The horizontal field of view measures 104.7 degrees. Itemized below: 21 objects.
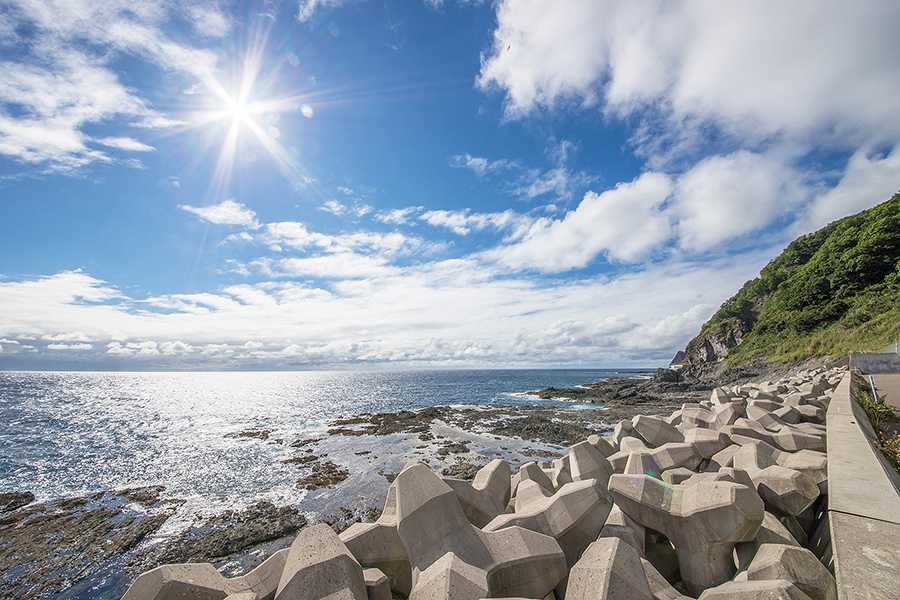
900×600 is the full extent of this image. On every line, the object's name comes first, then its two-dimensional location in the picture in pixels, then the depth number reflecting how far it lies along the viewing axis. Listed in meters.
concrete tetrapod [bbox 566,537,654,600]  2.61
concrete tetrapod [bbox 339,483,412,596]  3.96
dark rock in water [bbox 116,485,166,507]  12.20
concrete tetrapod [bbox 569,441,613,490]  6.39
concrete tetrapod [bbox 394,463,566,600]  2.79
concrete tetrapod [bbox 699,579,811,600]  2.35
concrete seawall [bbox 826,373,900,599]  2.11
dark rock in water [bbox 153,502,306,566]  8.60
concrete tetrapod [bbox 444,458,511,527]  5.06
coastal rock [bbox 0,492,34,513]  11.88
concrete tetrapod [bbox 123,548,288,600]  3.34
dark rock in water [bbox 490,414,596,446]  19.06
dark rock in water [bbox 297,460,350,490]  13.36
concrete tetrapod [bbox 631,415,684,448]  8.40
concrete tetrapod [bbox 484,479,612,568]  3.89
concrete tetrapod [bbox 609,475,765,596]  3.49
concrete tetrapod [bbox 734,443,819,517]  4.09
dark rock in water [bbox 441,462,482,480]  13.31
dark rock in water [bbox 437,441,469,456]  17.47
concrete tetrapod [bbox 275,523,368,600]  2.90
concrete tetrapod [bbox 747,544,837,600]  2.77
